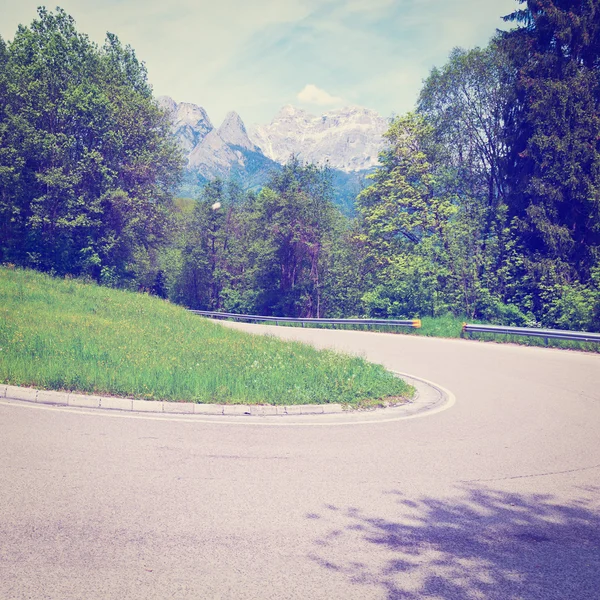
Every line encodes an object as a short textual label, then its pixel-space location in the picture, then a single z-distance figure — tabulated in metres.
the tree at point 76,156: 30.11
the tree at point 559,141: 22.00
